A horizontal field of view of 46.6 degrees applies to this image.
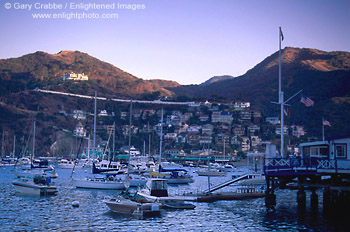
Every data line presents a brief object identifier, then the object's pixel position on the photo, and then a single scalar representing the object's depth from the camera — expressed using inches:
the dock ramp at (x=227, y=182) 1869.8
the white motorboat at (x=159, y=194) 1818.4
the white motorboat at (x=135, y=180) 2667.3
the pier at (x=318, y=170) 1598.2
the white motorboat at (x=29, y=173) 3447.3
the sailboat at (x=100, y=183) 2480.3
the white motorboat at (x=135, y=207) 1608.0
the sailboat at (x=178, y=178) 3127.2
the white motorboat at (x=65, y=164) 5295.3
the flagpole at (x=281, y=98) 1845.8
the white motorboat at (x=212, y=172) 4378.7
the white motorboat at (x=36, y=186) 2209.6
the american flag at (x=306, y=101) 1927.7
